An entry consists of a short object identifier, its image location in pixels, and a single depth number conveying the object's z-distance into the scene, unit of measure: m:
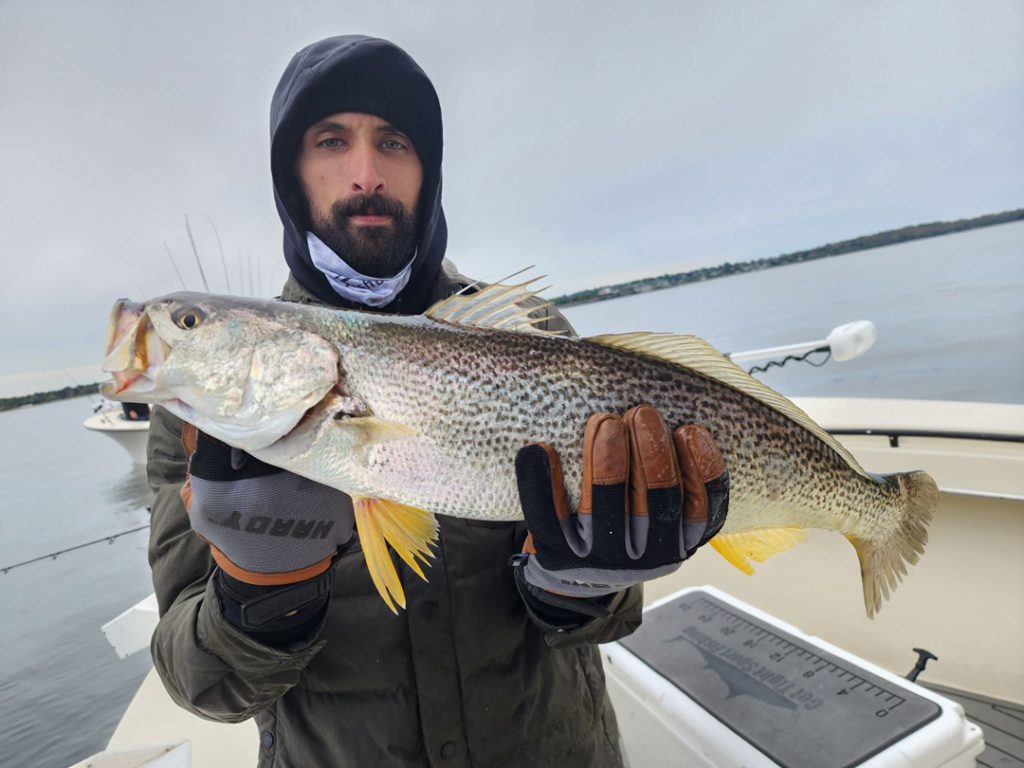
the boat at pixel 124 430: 17.02
